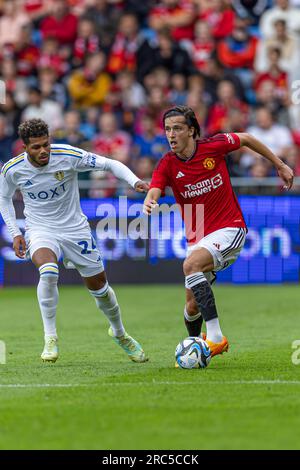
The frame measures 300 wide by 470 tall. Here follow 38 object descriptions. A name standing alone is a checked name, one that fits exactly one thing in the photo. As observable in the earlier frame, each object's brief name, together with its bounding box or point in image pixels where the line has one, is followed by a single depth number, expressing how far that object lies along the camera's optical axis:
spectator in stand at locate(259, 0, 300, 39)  21.47
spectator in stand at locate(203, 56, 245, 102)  21.14
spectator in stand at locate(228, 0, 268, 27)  22.44
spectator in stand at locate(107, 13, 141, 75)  21.89
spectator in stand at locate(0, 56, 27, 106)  21.56
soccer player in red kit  9.77
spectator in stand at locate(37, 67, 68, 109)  21.47
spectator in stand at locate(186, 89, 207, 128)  20.20
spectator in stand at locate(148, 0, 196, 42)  22.27
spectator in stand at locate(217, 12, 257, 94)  21.89
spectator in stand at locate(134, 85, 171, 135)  20.53
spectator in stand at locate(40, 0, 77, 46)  22.53
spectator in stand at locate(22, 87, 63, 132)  20.89
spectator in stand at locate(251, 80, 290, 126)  20.66
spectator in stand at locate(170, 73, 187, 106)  20.88
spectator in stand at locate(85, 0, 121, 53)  22.13
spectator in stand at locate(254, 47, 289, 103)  21.11
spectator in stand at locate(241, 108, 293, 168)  19.86
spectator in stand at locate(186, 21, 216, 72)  21.83
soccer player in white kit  10.15
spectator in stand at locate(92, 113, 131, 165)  19.81
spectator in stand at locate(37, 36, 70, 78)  22.19
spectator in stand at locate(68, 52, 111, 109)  21.67
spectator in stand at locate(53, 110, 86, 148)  19.58
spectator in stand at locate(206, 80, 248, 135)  20.19
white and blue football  9.29
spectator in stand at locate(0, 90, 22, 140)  20.98
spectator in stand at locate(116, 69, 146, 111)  21.39
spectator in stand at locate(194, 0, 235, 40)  21.91
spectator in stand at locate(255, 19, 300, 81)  21.09
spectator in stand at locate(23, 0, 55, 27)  23.38
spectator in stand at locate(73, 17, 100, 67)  21.98
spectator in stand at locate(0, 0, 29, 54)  22.62
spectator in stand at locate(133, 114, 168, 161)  20.12
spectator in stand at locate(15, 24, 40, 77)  22.34
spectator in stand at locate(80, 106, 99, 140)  20.75
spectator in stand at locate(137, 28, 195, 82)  21.47
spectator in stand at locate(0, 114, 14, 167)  20.47
